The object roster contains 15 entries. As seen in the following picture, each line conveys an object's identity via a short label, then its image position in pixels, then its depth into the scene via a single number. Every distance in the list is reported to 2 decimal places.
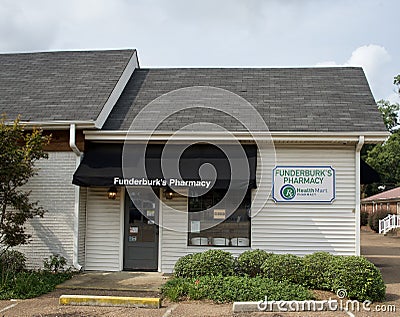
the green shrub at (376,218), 37.25
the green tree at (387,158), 48.56
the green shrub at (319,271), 10.57
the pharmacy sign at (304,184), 12.69
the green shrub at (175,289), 9.95
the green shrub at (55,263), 12.55
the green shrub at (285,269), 10.80
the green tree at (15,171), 10.50
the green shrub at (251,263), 11.36
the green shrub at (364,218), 42.41
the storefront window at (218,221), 12.99
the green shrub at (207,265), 11.23
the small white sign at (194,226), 13.11
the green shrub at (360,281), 9.96
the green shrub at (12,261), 11.81
